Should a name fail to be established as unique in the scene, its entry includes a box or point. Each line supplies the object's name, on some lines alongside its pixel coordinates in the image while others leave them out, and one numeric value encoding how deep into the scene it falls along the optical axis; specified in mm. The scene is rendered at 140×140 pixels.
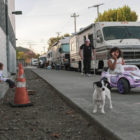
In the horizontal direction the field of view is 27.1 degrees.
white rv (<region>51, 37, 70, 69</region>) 28062
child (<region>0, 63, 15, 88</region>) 8133
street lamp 15758
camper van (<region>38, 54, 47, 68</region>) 54662
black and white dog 5121
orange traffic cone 7068
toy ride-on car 7727
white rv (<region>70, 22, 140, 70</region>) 15422
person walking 14992
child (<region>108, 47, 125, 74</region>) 7520
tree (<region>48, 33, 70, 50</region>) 113181
